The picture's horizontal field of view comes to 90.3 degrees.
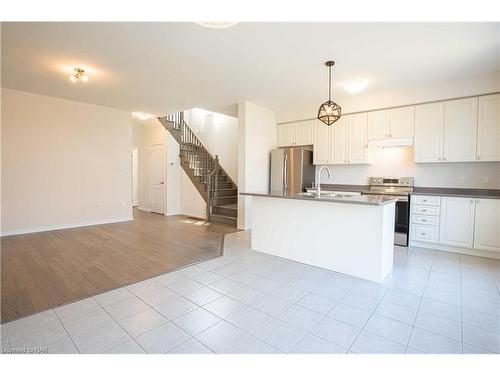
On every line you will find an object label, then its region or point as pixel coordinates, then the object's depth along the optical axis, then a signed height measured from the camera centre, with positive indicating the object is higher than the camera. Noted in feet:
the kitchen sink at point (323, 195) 10.15 -0.77
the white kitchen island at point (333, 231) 9.18 -2.23
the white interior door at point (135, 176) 29.91 -0.01
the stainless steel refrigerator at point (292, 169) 17.84 +0.62
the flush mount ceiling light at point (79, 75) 12.30 +5.09
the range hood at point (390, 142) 14.46 +2.17
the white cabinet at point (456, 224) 11.77 -2.27
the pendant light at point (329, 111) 11.48 +3.13
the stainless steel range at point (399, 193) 13.93 -0.86
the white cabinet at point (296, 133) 18.53 +3.42
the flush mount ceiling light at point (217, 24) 6.62 +4.08
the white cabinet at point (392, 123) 14.43 +3.34
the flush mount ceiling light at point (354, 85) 12.92 +4.85
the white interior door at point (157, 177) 24.34 -0.08
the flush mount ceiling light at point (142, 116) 23.96 +5.90
